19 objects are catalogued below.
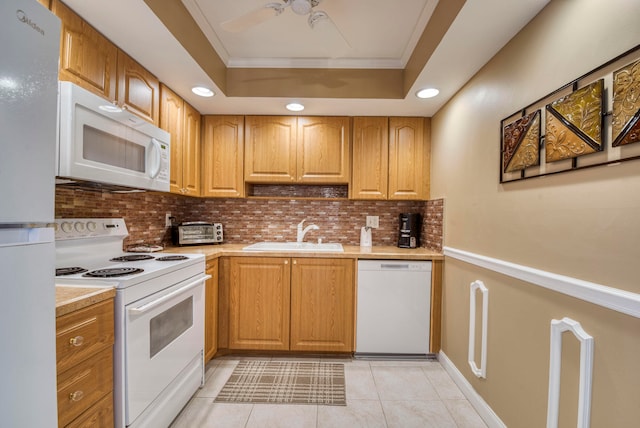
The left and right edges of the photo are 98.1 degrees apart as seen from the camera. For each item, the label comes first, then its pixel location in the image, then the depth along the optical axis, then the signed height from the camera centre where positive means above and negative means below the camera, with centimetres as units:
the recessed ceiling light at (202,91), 208 +90
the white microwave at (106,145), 114 +31
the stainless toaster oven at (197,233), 250 -23
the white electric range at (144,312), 120 -53
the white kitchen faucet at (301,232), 272 -21
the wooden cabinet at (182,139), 206 +58
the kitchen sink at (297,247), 237 -33
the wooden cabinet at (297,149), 258 +57
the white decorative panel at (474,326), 163 -70
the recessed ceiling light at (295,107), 232 +89
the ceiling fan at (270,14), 137 +99
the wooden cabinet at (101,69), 126 +74
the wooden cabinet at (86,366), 93 -59
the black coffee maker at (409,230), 262 -16
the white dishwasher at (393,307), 228 -78
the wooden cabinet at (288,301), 230 -75
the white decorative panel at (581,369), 97 -58
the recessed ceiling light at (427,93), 204 +90
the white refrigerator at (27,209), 61 -1
